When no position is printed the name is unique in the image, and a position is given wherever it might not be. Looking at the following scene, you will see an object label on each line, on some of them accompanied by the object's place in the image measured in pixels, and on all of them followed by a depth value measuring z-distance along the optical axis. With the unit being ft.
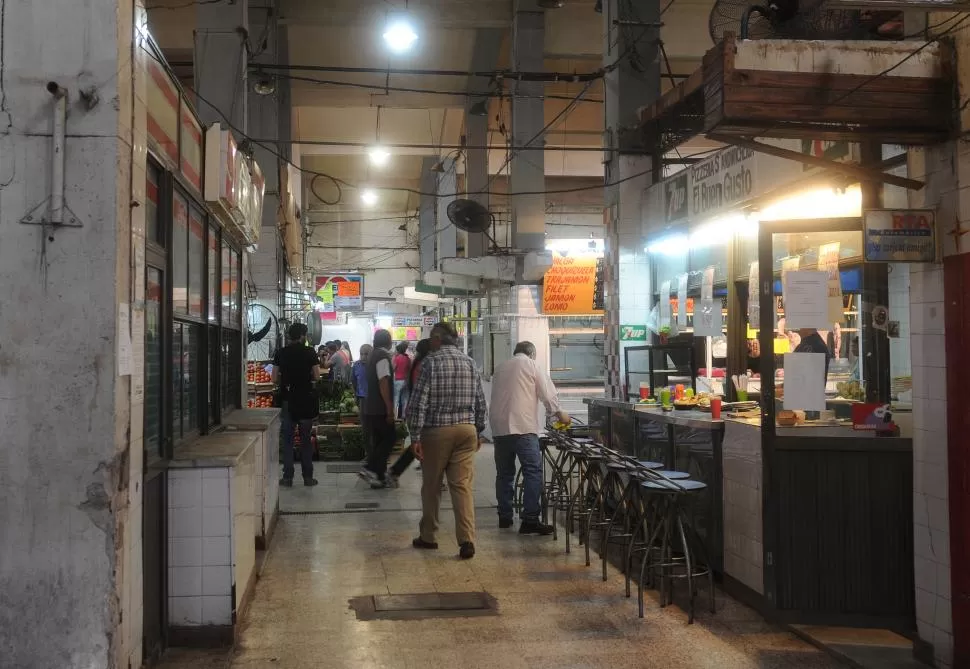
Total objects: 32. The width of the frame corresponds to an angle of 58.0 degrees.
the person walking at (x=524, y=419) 27.09
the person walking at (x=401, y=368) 49.68
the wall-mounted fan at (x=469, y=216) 51.37
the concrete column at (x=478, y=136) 57.62
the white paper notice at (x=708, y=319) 29.66
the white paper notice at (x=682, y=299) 32.86
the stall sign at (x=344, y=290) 89.66
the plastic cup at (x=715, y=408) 21.88
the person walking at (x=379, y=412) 35.83
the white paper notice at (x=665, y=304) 34.83
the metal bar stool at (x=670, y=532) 18.52
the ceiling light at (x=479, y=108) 59.72
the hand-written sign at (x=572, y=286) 49.93
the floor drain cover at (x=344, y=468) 41.37
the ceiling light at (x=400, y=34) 37.99
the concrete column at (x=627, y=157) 36.32
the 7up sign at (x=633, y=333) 36.29
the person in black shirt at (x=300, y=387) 35.53
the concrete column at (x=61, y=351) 12.62
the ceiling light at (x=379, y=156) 69.41
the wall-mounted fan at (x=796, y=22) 17.28
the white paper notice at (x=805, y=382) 18.40
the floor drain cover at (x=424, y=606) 18.90
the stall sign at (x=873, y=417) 17.89
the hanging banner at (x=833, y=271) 18.24
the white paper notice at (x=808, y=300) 18.16
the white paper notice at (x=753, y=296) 25.50
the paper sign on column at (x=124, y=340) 12.93
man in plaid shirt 24.16
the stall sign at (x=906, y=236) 15.81
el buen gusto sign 27.09
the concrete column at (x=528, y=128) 48.57
